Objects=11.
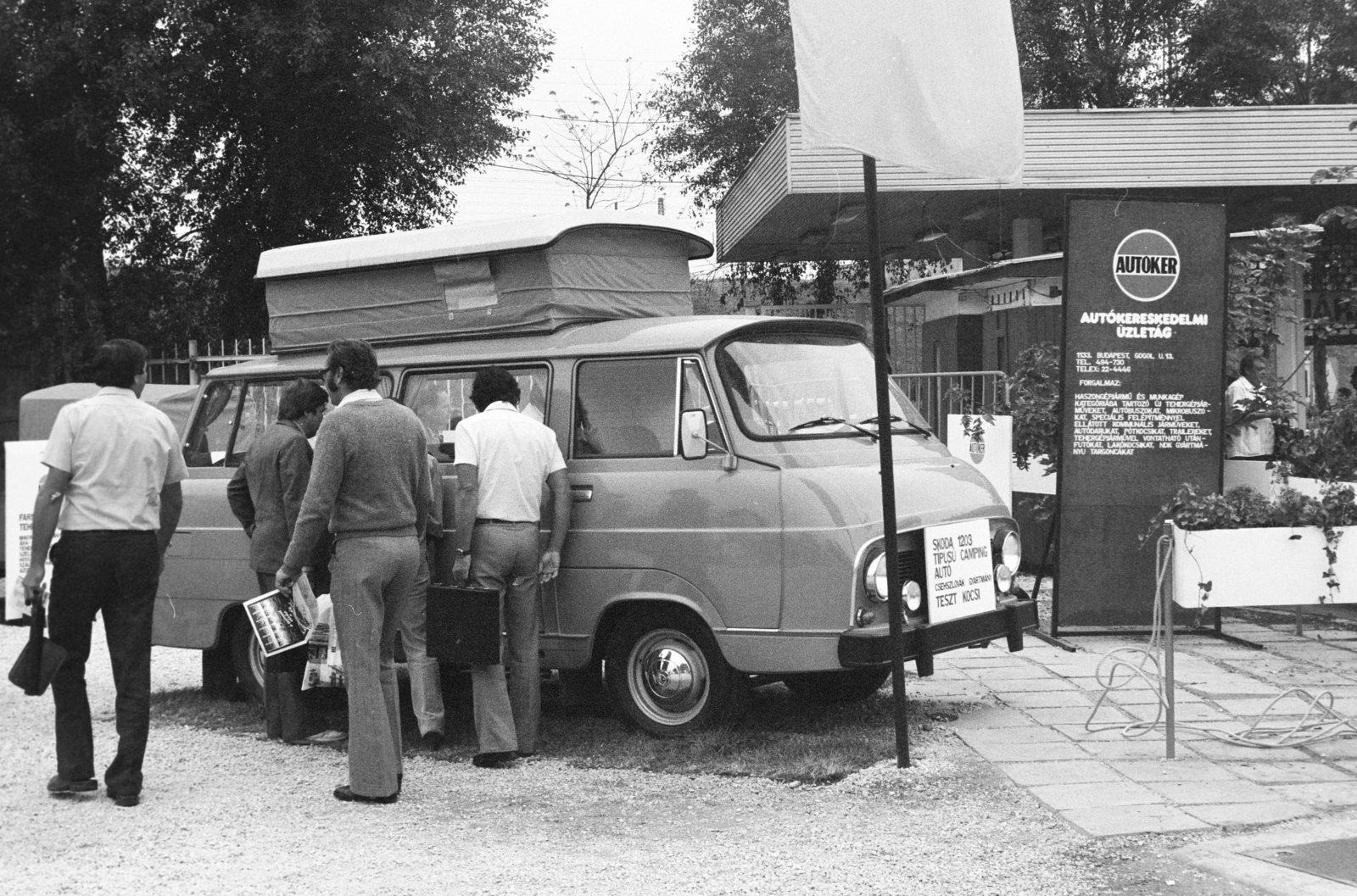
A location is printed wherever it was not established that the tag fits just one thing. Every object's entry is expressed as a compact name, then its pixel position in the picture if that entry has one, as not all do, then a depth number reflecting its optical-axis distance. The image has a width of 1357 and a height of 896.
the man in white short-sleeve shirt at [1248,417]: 10.27
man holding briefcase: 6.82
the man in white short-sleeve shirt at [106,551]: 6.13
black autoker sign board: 9.61
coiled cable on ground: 6.71
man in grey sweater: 6.12
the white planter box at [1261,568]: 8.32
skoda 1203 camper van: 6.71
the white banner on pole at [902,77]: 6.24
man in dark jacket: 7.45
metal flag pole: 6.25
